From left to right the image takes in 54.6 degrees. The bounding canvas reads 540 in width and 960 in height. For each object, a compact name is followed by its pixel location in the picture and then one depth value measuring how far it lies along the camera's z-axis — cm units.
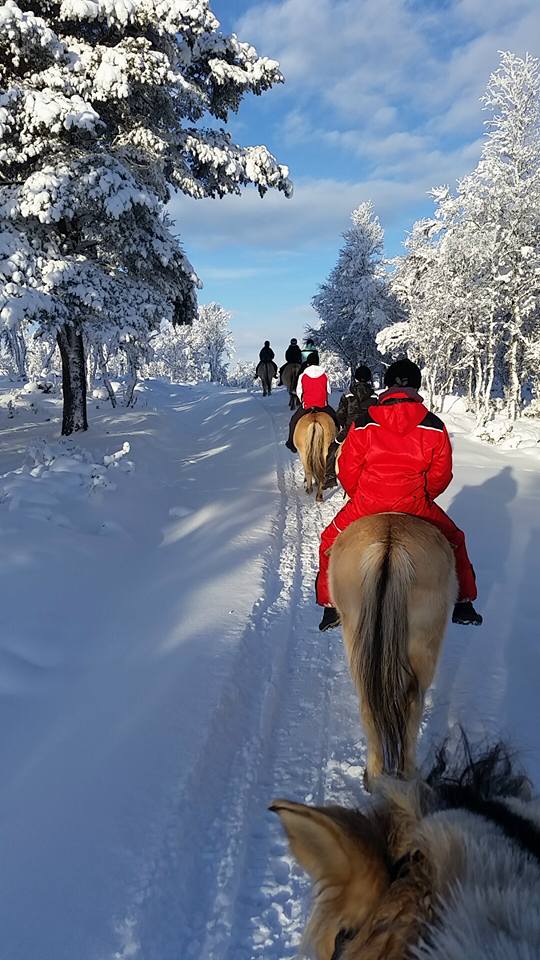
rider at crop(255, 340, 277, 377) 2784
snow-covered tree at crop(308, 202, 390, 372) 3844
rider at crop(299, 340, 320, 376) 2106
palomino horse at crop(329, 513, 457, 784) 289
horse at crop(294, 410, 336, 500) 969
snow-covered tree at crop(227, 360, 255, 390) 8712
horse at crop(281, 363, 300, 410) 2172
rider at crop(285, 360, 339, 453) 1023
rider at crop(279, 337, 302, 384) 2245
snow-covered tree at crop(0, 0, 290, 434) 889
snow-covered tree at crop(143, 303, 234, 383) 8012
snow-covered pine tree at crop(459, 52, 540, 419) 2173
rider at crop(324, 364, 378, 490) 969
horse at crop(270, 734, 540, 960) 69
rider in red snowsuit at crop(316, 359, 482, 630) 346
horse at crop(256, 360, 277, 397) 2839
